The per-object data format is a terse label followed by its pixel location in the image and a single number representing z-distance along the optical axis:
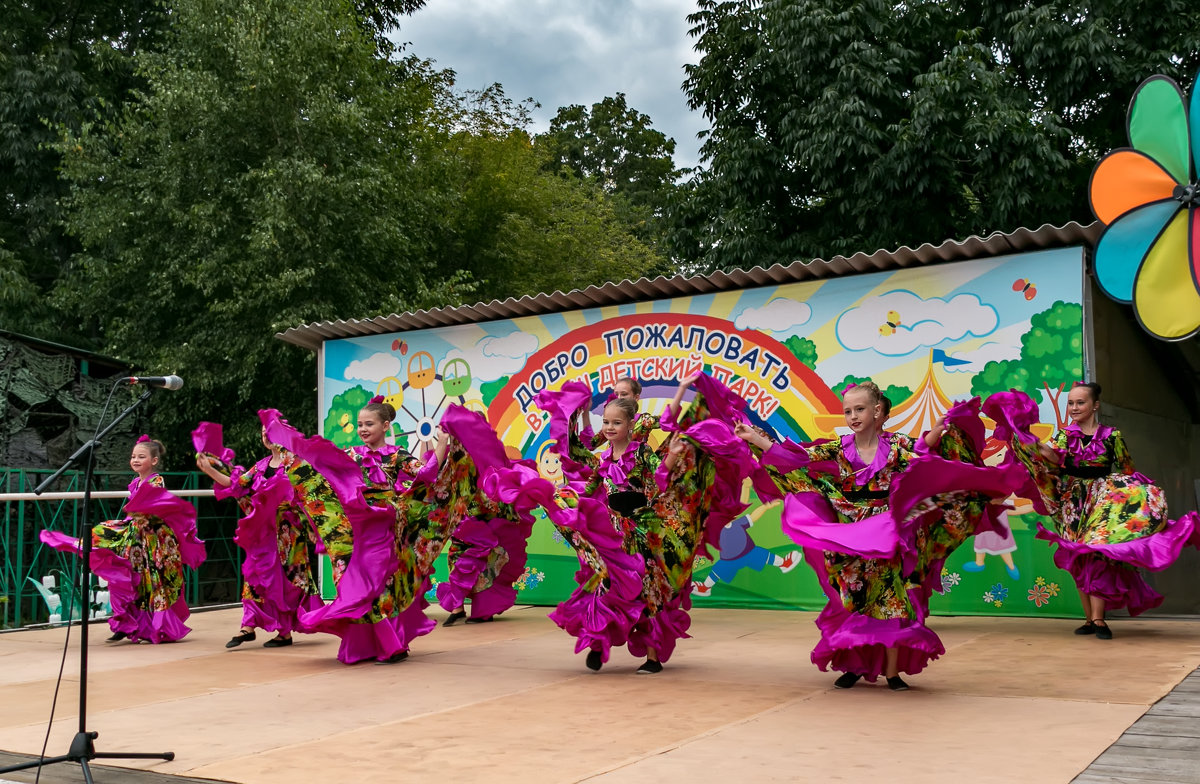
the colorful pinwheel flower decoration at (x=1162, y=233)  7.40
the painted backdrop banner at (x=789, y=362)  7.77
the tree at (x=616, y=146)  35.06
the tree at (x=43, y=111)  17.34
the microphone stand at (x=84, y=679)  4.06
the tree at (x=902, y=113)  13.01
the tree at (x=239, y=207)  14.83
